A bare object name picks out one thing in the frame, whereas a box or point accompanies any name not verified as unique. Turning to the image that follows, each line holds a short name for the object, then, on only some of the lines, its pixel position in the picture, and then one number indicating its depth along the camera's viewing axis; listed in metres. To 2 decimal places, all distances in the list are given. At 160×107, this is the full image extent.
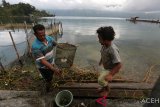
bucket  2.02
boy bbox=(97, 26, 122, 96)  1.49
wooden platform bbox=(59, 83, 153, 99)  2.11
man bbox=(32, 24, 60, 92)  1.92
